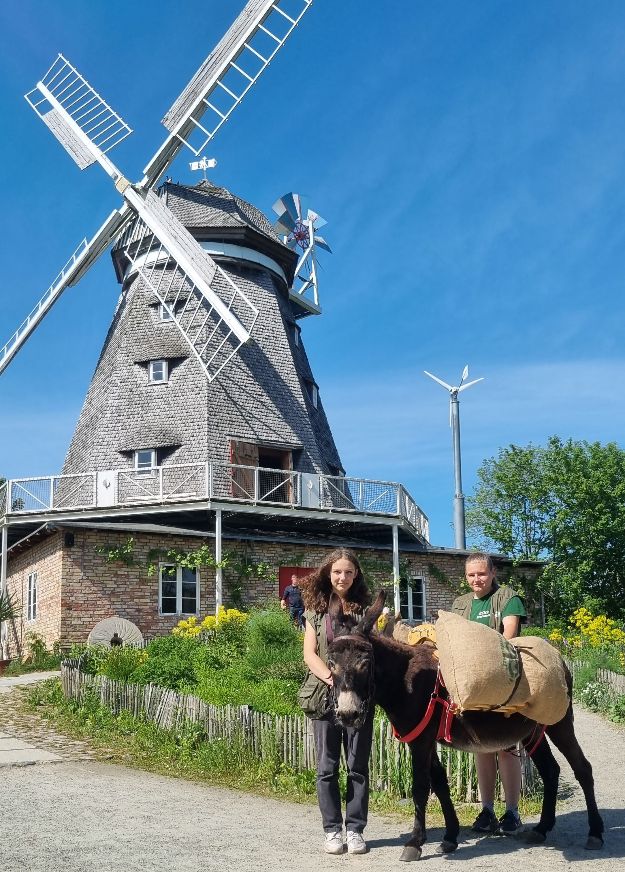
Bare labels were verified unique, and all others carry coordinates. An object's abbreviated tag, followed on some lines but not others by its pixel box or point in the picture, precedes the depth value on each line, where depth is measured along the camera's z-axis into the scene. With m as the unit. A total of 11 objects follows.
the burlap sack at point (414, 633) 6.02
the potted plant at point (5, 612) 19.08
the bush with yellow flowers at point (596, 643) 15.50
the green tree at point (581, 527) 31.91
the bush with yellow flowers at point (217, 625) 15.95
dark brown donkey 5.09
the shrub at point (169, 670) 11.81
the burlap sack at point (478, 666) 5.02
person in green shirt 5.92
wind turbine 27.11
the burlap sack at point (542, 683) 5.30
